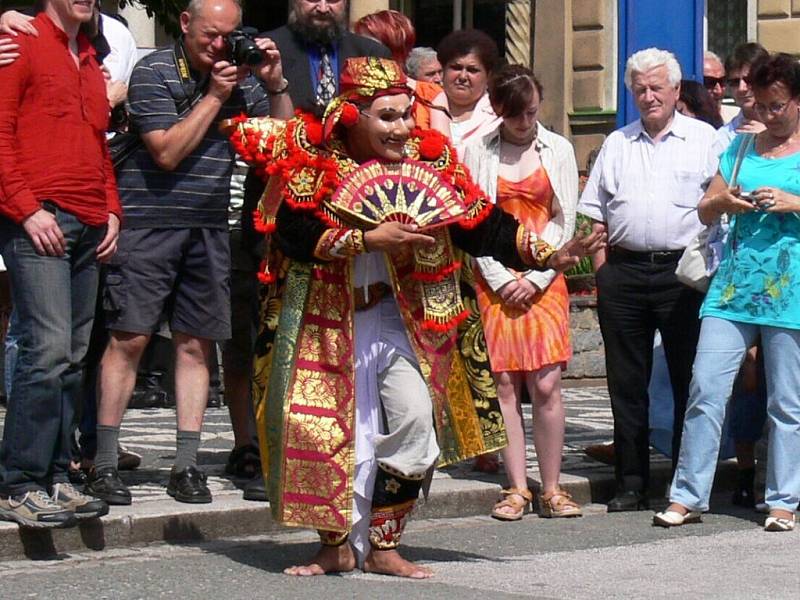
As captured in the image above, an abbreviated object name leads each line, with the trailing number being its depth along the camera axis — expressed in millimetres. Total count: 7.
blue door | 22016
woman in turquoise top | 18297
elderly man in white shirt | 19359
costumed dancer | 15211
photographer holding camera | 17281
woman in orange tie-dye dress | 19219
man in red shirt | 15562
